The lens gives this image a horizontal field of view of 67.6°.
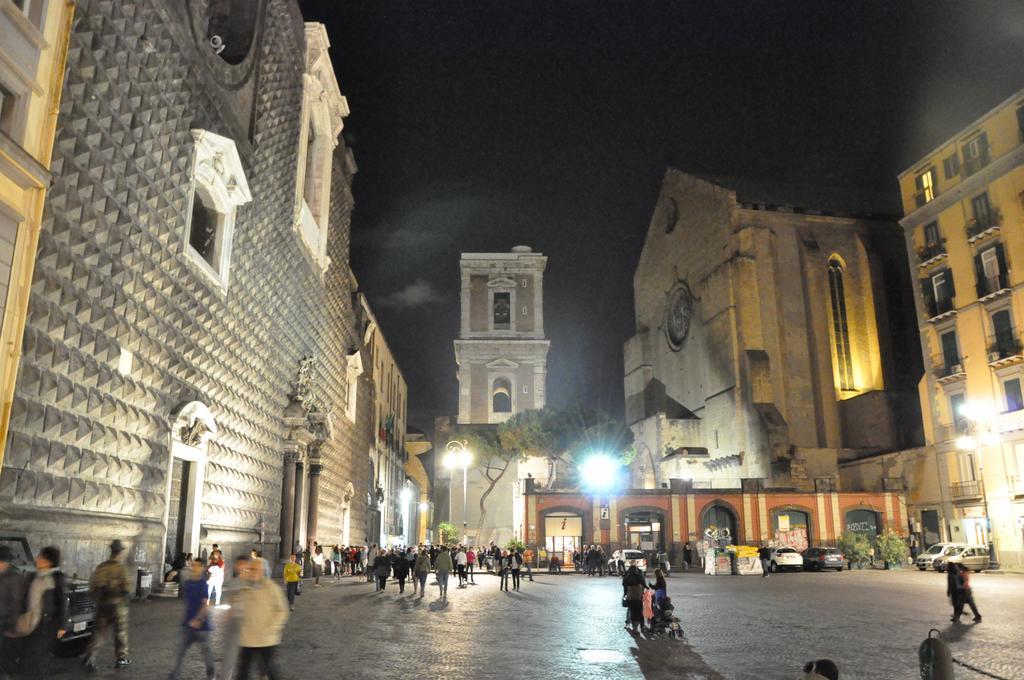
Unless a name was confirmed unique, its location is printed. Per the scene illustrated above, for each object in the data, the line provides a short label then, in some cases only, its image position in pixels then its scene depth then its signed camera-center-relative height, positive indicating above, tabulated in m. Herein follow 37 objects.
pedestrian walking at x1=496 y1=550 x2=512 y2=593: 22.55 -1.35
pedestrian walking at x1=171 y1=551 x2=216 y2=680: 7.11 -0.86
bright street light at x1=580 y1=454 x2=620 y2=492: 41.22 +2.97
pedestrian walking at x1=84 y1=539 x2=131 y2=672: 7.76 -0.74
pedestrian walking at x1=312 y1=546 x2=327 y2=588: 25.19 -1.23
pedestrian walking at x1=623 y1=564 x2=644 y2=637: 12.12 -1.17
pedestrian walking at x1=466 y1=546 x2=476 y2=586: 25.81 -1.21
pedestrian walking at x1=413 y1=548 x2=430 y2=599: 19.53 -1.11
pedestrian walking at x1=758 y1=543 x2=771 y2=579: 30.30 -1.41
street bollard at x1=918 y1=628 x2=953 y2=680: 4.90 -0.87
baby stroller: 11.16 -1.44
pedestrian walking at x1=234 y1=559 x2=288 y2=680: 5.93 -0.75
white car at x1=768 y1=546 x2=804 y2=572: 33.88 -1.65
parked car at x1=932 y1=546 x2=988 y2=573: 30.11 -1.37
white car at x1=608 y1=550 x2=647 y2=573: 30.35 -1.36
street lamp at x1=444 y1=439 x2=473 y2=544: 51.42 +4.46
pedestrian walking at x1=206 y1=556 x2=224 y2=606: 13.89 -0.94
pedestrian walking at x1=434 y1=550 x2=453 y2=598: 18.31 -1.02
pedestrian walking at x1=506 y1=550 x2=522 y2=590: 22.88 -1.24
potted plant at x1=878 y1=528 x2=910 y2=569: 34.44 -1.22
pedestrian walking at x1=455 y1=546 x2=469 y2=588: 24.47 -1.25
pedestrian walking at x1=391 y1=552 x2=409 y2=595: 21.22 -1.21
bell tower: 57.47 +14.03
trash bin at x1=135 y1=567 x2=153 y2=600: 13.47 -1.00
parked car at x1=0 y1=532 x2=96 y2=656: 8.23 -0.95
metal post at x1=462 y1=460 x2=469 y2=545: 47.73 +0.38
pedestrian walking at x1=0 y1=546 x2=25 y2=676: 5.62 -0.61
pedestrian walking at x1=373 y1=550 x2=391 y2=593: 20.86 -1.21
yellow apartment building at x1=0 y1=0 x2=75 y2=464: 9.46 +4.78
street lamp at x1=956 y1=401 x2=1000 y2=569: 31.80 +3.55
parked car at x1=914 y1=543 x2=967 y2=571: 31.14 -1.27
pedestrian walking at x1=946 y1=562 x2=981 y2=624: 12.66 -1.19
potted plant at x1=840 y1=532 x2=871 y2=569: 35.25 -1.20
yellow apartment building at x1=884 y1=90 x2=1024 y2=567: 31.16 +8.37
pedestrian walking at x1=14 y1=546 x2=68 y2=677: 5.72 -0.67
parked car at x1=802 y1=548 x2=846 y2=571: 33.53 -1.58
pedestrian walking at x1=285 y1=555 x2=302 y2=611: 15.13 -1.06
